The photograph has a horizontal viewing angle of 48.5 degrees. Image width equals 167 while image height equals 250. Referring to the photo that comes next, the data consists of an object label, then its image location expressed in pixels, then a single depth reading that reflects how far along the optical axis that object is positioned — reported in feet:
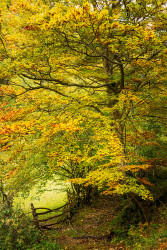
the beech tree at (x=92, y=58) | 15.72
